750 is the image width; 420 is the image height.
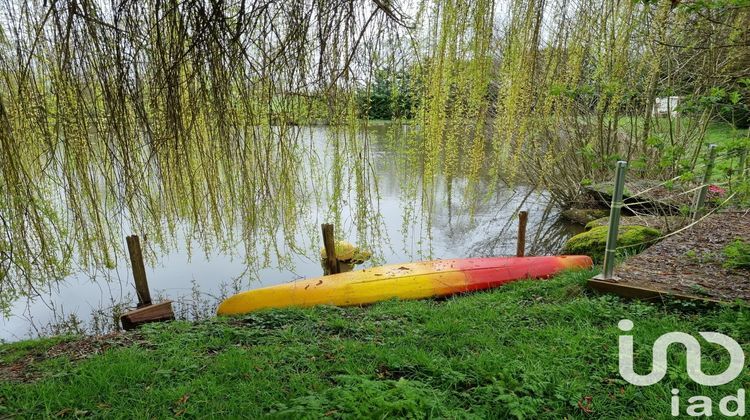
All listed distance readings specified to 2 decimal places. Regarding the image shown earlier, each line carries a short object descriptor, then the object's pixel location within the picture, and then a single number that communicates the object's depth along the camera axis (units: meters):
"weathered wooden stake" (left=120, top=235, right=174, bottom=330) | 3.86
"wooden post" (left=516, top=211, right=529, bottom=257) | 5.30
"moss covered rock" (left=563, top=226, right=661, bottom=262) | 4.66
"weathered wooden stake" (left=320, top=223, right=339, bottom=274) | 4.86
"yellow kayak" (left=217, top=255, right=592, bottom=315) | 4.15
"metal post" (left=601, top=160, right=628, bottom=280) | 2.79
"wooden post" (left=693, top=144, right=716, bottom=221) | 3.11
